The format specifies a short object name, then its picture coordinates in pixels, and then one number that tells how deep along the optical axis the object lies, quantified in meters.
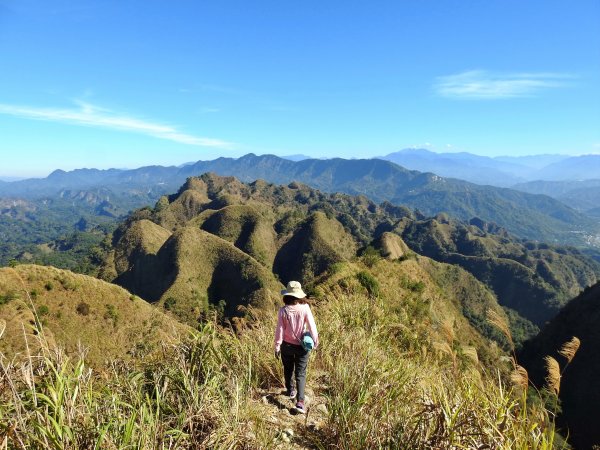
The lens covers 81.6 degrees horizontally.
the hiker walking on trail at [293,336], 6.31
